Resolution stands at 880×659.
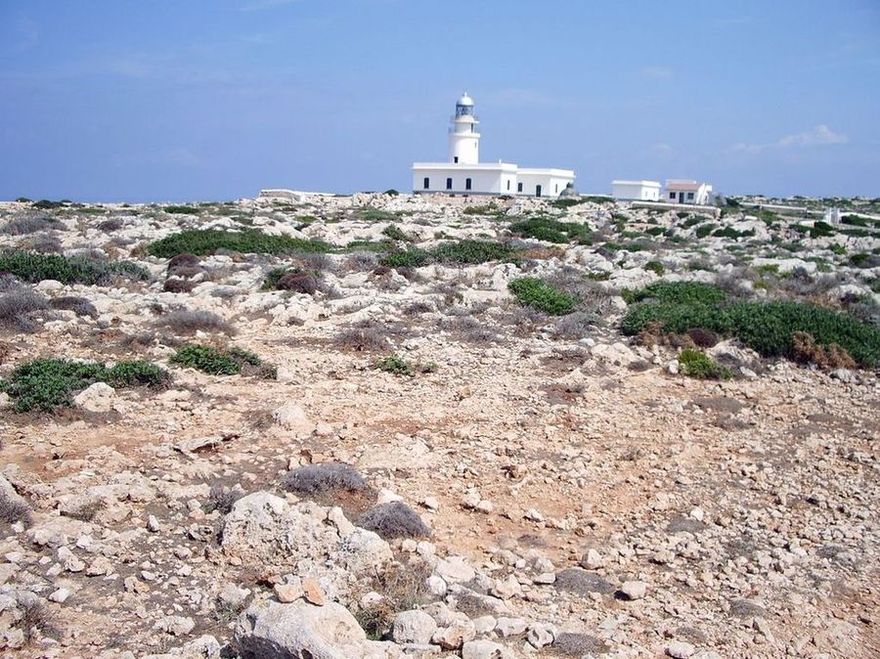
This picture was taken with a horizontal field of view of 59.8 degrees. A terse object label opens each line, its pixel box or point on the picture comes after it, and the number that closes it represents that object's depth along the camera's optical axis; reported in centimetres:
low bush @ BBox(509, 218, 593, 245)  2669
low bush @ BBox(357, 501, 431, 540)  574
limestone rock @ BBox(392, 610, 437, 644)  430
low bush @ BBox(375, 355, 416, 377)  1008
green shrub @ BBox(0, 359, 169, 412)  780
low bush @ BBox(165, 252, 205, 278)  1612
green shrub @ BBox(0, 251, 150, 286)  1478
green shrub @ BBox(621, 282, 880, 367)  1177
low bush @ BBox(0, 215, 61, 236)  2338
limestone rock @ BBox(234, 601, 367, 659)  391
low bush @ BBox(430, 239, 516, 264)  1930
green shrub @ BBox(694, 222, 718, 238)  3199
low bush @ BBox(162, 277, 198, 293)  1469
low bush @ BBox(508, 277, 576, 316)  1391
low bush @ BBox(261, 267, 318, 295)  1446
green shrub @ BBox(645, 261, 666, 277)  1833
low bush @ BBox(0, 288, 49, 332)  1110
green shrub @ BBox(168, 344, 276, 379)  962
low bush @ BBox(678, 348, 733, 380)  1077
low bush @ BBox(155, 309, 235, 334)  1155
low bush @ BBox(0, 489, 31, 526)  546
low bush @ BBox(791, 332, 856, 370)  1141
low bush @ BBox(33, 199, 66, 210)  3678
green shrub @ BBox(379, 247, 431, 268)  1805
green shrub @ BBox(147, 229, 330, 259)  1931
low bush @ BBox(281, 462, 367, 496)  638
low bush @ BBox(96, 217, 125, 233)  2458
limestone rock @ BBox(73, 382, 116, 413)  792
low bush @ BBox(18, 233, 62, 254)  1936
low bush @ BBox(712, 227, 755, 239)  3158
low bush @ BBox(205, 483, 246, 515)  602
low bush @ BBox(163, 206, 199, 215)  3392
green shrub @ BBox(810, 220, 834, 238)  3228
